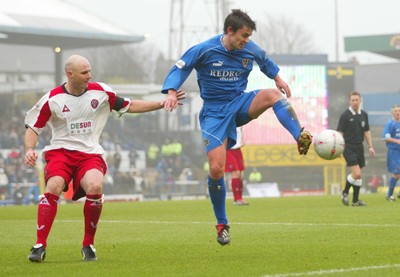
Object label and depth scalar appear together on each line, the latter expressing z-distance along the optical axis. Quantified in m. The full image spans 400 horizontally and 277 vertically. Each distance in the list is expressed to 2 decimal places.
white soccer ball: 19.08
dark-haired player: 18.69
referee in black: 35.81
